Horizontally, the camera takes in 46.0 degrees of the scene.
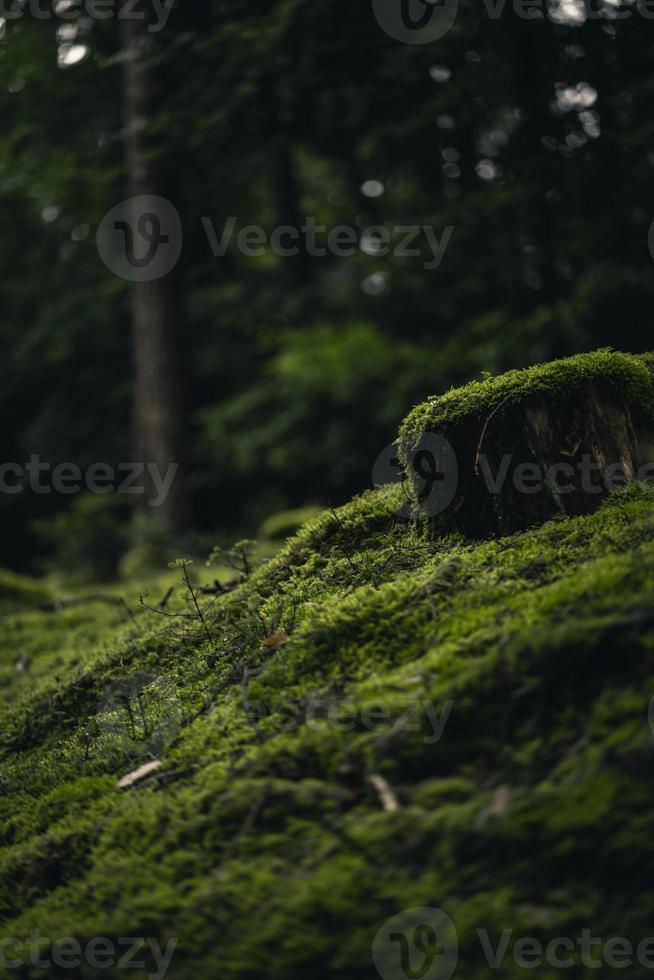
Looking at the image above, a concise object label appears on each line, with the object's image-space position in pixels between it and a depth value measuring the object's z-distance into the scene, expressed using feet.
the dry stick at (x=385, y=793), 5.95
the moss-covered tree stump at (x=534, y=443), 9.56
